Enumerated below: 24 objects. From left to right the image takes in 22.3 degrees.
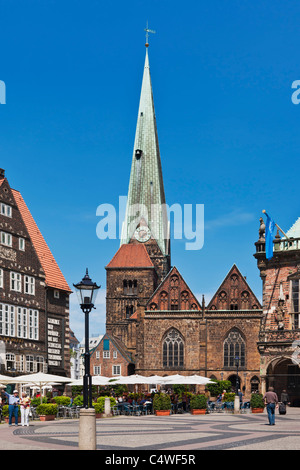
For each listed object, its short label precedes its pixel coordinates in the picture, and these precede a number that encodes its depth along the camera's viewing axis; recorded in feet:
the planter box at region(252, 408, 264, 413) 136.26
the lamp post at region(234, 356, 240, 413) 143.95
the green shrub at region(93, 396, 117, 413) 126.00
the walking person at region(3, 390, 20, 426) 105.50
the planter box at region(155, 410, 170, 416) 134.51
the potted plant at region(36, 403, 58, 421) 121.70
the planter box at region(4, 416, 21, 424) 117.08
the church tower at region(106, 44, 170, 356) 335.67
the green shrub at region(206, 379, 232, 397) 245.41
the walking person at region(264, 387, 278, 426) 98.53
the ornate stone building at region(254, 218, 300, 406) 166.30
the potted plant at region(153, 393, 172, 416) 132.05
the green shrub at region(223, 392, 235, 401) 167.20
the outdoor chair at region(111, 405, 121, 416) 140.90
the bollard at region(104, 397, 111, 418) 132.67
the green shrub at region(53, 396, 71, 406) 141.69
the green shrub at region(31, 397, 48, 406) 137.90
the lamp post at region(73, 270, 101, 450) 56.39
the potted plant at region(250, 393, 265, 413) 134.62
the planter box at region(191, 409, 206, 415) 139.23
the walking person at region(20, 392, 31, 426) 104.94
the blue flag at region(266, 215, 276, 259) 167.53
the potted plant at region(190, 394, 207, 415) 138.00
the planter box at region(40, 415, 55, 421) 122.42
